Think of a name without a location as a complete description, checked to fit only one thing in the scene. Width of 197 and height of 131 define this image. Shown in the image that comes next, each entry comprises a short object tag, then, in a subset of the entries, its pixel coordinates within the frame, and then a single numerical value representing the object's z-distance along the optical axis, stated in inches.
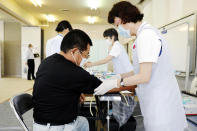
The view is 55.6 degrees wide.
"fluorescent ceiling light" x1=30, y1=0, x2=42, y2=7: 217.4
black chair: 38.4
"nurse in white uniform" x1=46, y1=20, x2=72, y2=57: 92.4
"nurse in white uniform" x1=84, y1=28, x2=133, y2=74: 85.8
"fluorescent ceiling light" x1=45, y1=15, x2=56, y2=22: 296.0
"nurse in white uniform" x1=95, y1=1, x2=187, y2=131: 36.1
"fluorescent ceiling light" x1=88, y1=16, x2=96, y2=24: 298.8
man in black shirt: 36.5
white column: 322.7
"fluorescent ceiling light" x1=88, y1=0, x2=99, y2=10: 218.9
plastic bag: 57.6
